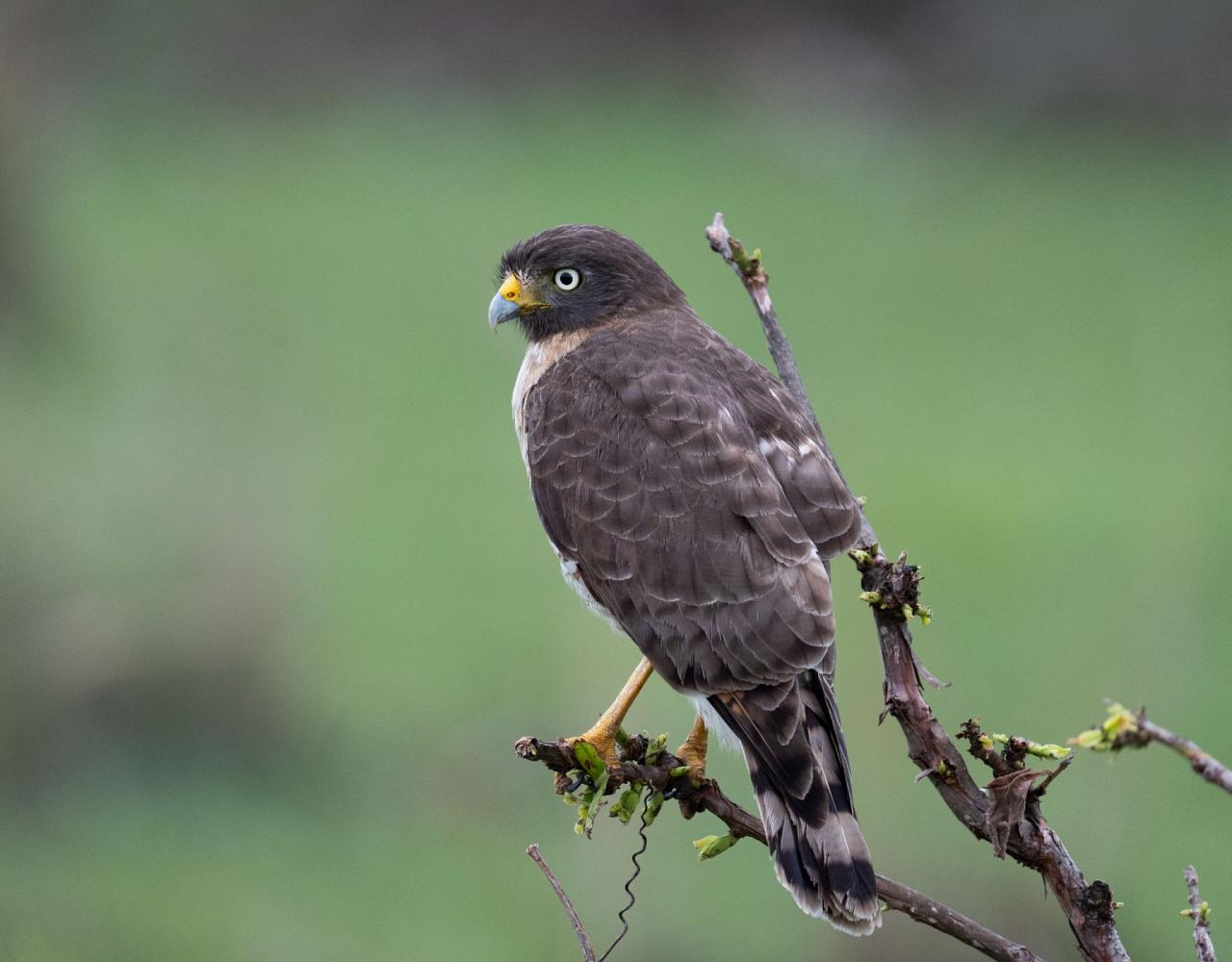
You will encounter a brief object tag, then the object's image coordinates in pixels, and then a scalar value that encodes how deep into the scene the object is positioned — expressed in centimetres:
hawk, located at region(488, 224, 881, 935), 702
